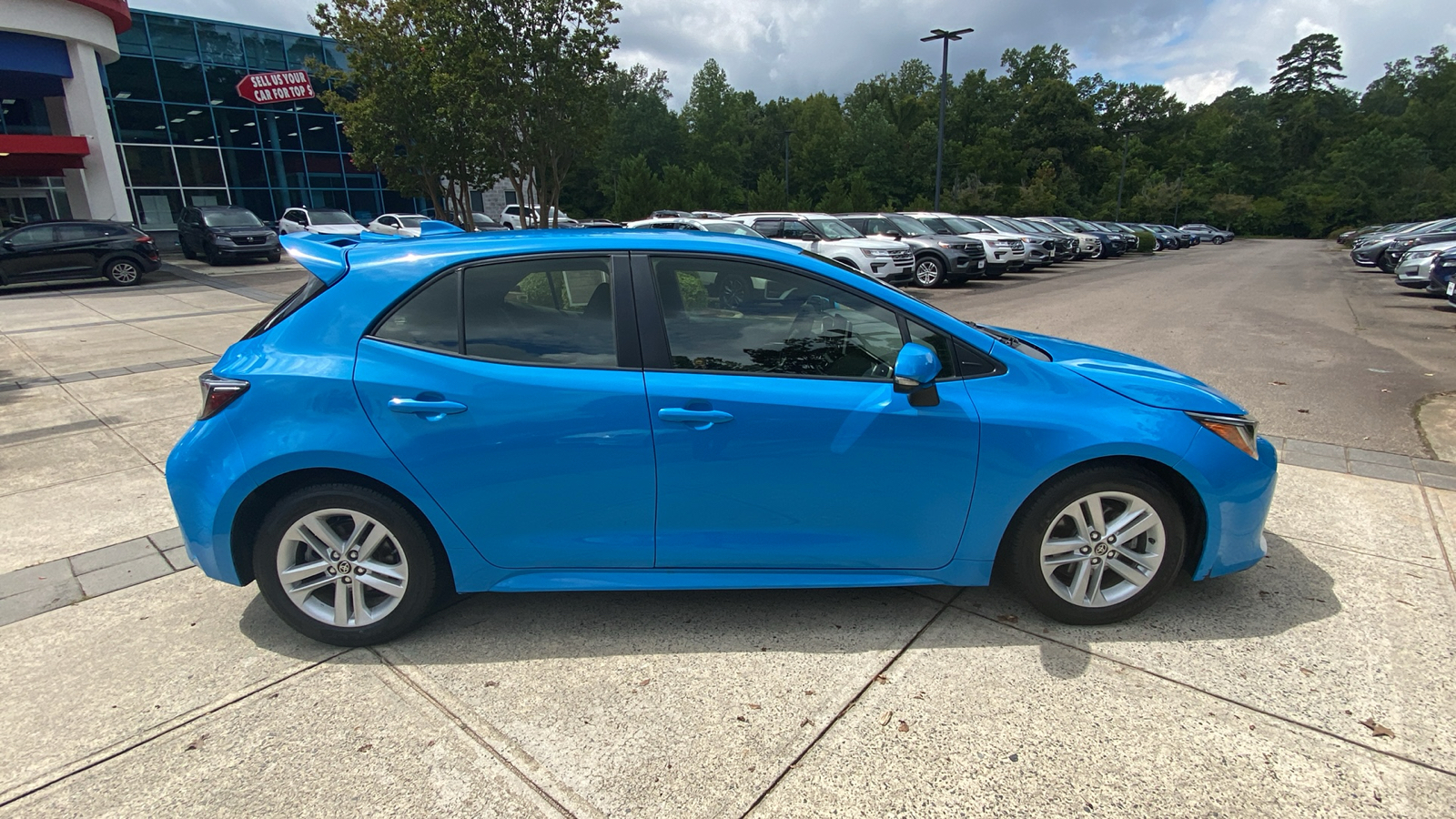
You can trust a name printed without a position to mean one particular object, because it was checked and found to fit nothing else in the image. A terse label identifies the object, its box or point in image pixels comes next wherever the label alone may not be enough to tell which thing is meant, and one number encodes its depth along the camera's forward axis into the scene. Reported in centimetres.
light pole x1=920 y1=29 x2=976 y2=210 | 2723
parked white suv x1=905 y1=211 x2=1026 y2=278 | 1997
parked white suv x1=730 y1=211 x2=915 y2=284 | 1633
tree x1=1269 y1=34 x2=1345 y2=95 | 10762
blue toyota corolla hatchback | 277
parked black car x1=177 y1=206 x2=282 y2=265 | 2225
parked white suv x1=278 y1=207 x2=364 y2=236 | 2438
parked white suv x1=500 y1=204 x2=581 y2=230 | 2773
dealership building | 2097
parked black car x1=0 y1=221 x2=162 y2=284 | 1638
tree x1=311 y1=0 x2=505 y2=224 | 1297
